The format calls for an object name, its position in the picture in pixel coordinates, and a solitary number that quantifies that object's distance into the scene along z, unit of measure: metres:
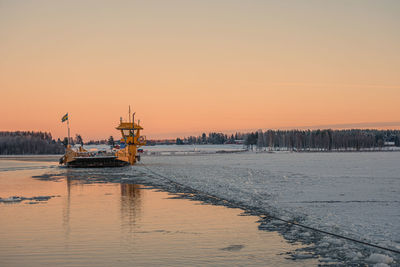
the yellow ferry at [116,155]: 41.34
